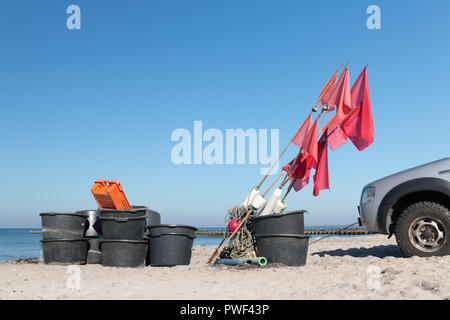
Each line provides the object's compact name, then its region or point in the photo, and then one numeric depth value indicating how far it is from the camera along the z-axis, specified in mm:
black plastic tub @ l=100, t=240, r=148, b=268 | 7918
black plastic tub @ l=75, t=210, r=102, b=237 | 8781
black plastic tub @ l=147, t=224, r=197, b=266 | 7996
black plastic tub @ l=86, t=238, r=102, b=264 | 8688
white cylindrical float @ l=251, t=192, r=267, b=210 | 8008
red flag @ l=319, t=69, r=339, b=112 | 8391
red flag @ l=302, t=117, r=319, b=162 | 7809
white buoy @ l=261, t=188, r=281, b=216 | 7820
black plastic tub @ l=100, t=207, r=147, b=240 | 7906
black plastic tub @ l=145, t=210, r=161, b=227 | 8812
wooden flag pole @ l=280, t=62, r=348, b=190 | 8227
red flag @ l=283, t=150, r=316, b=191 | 8344
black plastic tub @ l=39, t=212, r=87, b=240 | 8352
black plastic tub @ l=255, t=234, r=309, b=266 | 7129
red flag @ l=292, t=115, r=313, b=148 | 8330
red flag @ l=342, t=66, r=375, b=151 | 7848
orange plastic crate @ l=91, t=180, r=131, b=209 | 7984
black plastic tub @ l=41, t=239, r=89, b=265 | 8312
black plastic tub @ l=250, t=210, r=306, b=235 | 7164
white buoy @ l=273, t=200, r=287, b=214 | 7777
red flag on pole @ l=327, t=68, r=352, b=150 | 8023
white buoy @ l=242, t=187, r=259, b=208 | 8089
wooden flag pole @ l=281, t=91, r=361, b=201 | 7993
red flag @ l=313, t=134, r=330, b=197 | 8320
